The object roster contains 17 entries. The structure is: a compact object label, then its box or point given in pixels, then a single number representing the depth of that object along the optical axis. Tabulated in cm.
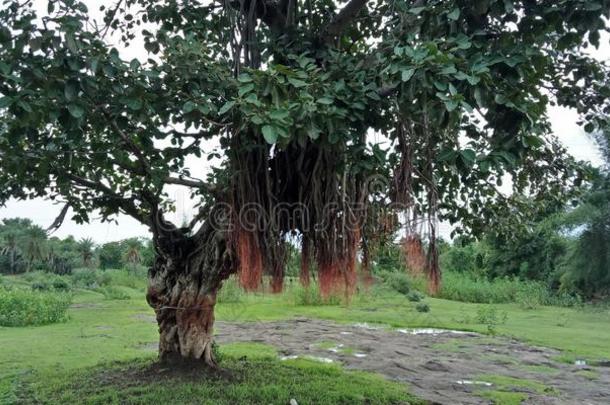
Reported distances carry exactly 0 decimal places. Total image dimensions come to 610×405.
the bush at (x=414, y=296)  1555
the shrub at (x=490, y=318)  1164
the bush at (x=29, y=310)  1153
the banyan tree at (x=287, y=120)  295
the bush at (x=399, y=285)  1340
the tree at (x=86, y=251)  3531
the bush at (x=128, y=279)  2316
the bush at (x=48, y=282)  2037
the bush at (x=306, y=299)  1387
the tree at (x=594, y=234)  1130
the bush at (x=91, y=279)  2280
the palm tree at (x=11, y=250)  3306
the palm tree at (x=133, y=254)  2439
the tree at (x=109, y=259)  3534
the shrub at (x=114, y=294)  1791
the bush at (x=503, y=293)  1688
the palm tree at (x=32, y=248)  2942
